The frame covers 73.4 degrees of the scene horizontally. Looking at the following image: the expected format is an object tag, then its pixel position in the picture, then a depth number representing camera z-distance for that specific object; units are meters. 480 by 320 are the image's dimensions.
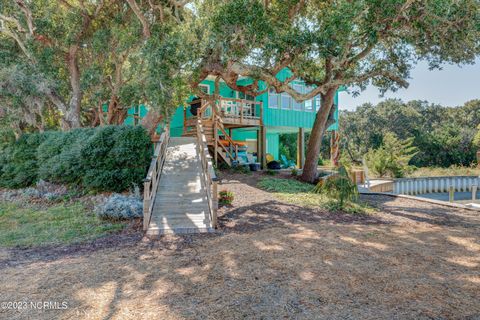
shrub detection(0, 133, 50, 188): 11.33
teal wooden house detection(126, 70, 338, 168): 15.41
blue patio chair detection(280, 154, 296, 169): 21.68
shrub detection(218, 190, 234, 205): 9.08
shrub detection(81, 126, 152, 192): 9.57
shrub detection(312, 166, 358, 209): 8.61
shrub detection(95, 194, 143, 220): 7.66
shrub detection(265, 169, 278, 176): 15.36
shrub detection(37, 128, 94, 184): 10.02
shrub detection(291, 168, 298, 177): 15.57
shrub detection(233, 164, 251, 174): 14.80
